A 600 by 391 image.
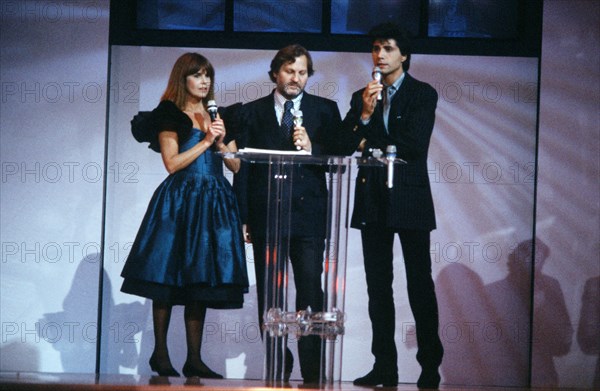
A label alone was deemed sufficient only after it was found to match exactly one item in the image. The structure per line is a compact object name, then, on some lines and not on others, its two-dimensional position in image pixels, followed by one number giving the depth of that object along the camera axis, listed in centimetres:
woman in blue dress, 1105
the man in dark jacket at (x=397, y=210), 1150
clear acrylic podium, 887
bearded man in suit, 936
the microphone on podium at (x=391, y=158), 874
